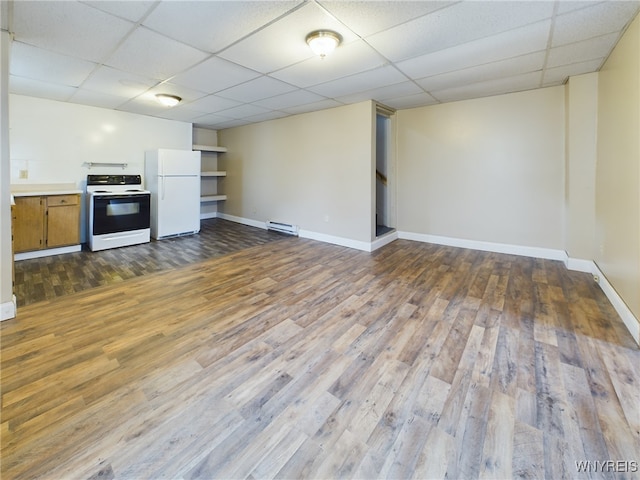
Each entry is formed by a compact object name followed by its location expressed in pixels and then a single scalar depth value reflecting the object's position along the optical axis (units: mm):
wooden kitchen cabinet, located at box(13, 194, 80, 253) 4086
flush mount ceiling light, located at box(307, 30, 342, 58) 2512
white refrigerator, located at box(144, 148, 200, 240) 5480
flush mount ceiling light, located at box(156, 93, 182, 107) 4386
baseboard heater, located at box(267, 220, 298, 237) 6094
